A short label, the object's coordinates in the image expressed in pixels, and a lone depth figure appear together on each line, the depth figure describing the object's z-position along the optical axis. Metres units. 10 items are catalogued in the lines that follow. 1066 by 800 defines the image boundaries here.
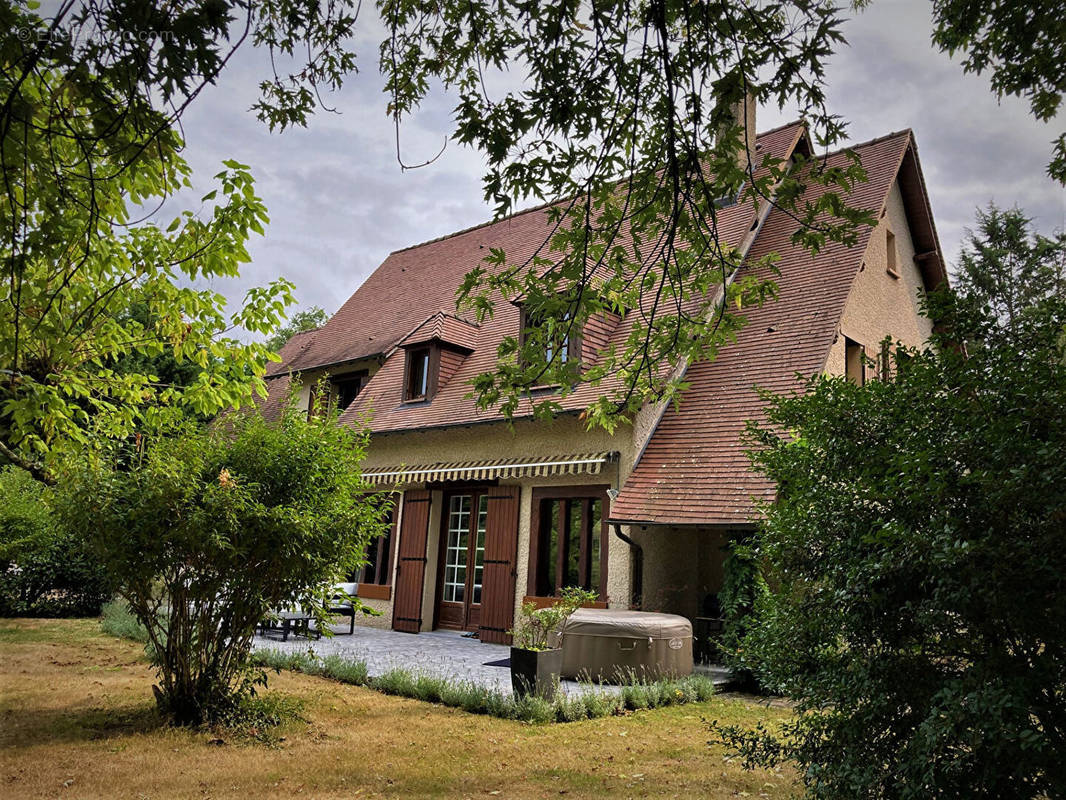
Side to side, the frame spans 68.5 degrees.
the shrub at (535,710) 7.62
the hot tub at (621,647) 9.70
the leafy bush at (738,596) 9.80
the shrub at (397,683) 8.90
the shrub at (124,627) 12.78
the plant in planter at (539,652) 8.09
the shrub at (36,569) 15.45
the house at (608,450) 11.99
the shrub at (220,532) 6.56
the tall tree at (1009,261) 31.41
